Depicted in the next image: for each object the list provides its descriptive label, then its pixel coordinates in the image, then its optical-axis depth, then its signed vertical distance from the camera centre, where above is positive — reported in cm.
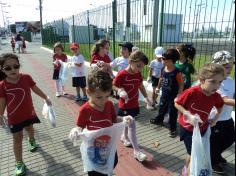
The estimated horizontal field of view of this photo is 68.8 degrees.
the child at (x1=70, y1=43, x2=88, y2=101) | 448 -48
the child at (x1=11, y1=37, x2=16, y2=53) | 1638 +78
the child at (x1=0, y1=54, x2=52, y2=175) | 217 -62
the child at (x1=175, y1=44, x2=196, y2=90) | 312 -22
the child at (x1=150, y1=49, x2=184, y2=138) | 284 -61
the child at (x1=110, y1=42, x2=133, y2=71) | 379 -19
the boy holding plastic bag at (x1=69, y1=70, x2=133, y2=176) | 165 -76
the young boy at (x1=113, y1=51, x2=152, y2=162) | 239 -53
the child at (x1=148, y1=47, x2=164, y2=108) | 386 -45
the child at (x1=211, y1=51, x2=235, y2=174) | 201 -93
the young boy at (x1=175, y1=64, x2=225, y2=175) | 173 -56
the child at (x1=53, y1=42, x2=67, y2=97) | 469 -23
